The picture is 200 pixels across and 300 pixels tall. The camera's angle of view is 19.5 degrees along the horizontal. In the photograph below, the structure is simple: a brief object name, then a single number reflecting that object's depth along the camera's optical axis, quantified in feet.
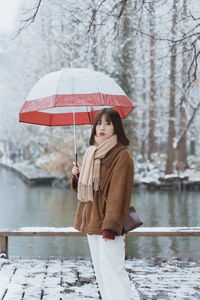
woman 12.94
